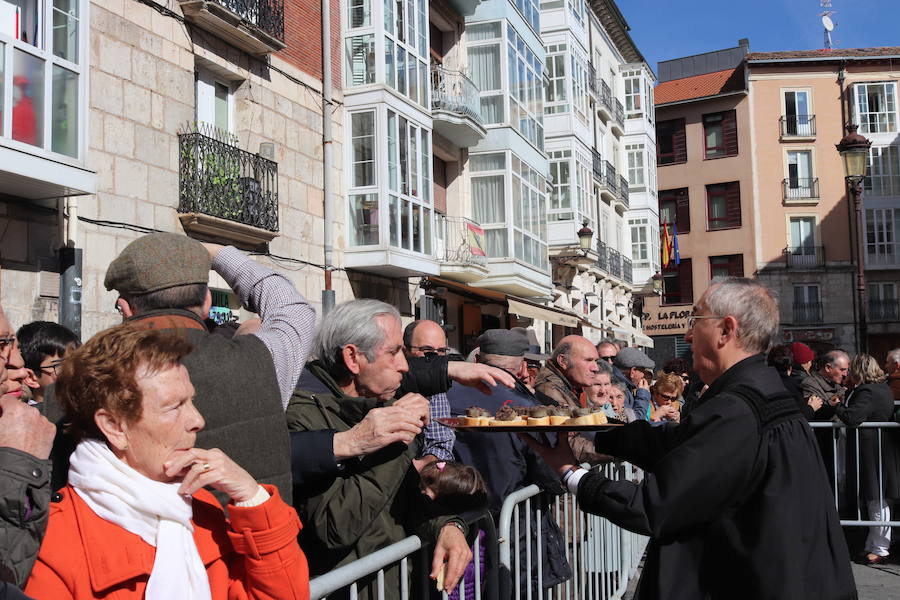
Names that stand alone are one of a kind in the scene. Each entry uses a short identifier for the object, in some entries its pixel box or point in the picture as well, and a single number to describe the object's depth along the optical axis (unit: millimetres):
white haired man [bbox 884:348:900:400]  9273
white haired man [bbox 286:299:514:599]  2785
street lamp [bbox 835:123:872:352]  12719
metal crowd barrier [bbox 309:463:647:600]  2693
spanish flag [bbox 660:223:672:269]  42781
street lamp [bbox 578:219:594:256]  26109
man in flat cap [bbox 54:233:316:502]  2477
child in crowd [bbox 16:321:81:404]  4422
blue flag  42750
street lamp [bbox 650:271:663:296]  37281
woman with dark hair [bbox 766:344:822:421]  8508
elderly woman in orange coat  2014
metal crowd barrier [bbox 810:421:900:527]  8195
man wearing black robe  3016
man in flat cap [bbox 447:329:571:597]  4270
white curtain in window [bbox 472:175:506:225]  22703
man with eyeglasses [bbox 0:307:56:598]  1889
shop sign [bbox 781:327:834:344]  42250
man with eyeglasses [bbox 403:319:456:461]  4051
